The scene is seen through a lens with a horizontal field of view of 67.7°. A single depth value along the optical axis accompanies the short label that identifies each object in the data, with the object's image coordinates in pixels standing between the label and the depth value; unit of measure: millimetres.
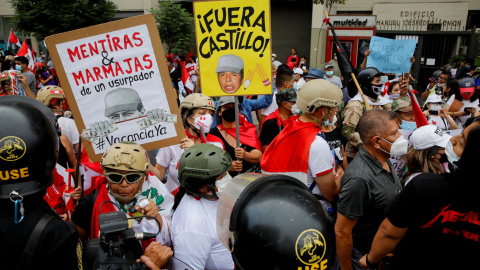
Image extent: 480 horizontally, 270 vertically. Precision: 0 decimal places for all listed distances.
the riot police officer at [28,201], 1781
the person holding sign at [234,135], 4398
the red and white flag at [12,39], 12297
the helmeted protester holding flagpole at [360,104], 4191
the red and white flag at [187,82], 10665
